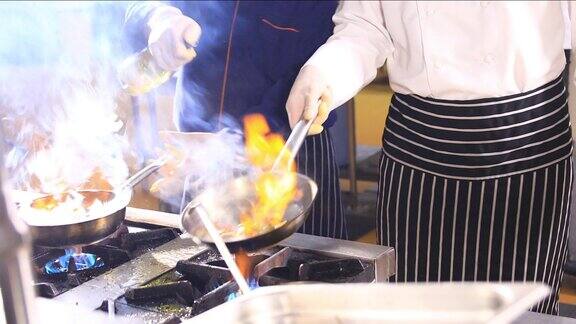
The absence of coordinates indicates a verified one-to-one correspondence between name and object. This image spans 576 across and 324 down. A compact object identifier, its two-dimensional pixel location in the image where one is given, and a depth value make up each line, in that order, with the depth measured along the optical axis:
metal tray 0.67
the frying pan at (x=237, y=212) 1.10
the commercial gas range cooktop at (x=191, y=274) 1.08
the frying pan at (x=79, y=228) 1.16
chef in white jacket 1.39
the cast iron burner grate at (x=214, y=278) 1.07
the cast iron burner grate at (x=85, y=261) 1.18
